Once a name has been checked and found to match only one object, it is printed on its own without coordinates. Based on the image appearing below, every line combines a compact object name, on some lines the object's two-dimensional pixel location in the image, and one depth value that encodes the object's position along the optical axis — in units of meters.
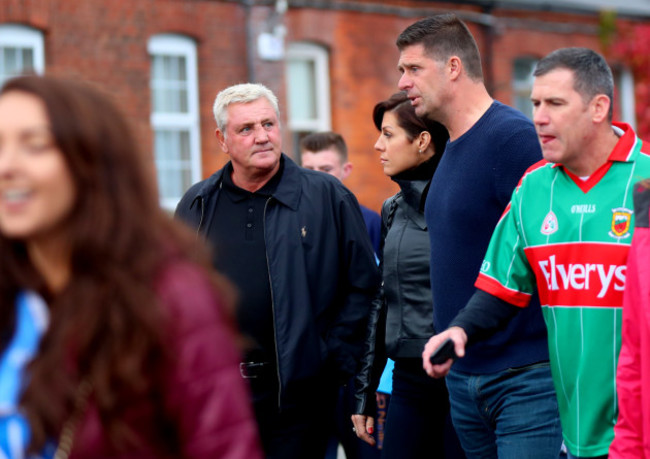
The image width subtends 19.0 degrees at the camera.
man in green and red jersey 6.58
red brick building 26.92
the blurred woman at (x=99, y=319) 3.88
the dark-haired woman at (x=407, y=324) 9.10
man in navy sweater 7.63
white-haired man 8.48
